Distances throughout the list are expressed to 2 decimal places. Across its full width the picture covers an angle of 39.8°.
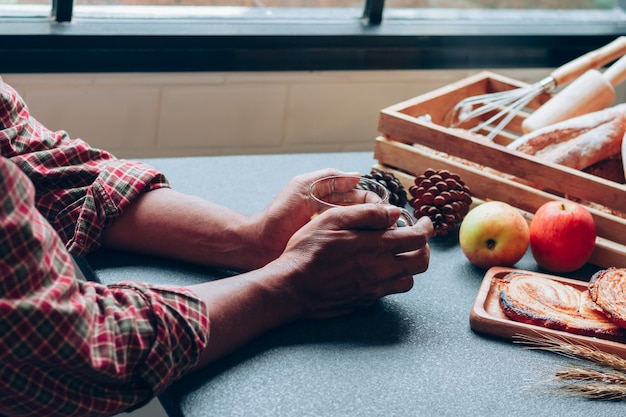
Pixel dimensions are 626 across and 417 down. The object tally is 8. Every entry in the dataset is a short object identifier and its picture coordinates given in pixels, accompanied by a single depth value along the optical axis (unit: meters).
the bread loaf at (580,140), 1.33
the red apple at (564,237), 1.21
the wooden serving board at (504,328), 1.02
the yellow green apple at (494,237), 1.22
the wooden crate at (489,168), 1.26
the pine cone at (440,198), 1.32
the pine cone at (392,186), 1.33
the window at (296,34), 1.75
